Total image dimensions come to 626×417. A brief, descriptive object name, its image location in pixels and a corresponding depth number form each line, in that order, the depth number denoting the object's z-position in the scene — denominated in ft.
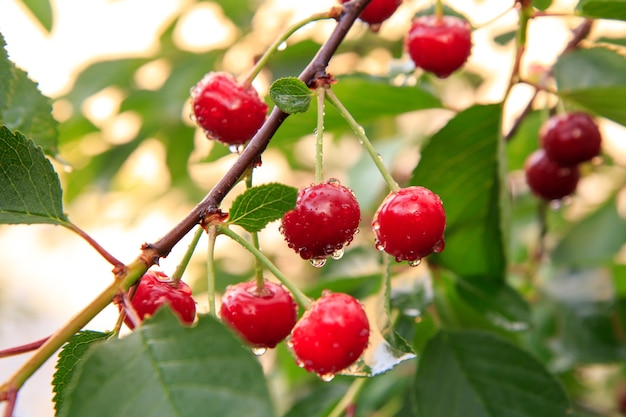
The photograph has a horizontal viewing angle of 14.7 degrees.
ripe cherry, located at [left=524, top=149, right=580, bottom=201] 2.45
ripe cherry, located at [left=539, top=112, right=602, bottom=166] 2.37
